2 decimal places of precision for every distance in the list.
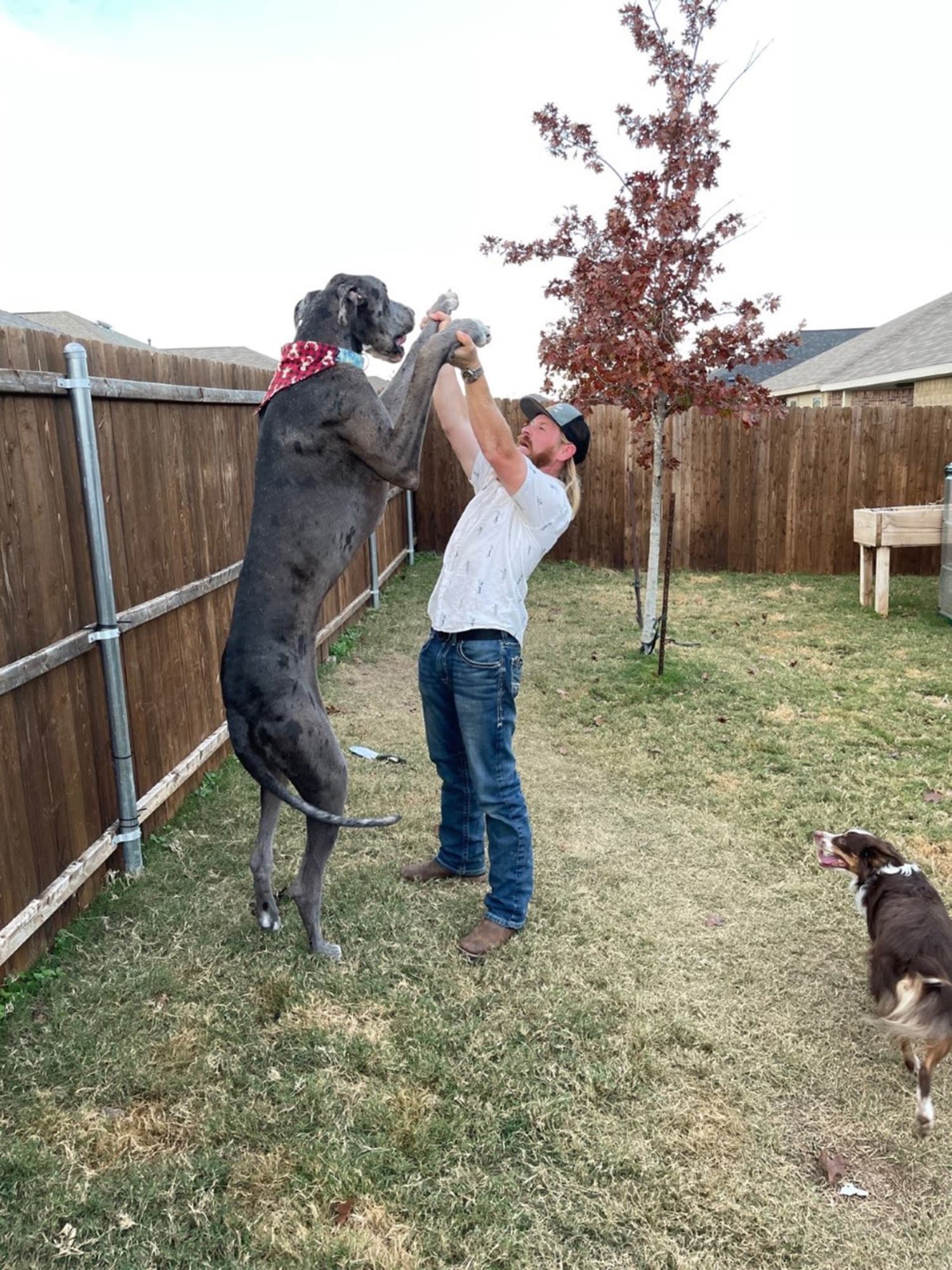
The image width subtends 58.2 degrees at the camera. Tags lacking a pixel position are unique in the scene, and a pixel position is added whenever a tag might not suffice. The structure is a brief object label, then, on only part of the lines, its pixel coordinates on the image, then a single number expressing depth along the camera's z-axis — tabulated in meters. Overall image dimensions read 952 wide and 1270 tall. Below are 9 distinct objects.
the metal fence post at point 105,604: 3.40
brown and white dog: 2.57
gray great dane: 2.56
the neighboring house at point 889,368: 14.80
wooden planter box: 9.47
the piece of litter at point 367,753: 5.40
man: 3.21
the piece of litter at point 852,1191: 2.31
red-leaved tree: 6.92
